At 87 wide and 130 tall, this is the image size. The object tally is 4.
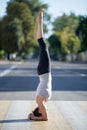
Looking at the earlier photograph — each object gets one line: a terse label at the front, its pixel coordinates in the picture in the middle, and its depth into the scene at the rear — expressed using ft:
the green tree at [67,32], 384.68
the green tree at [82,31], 391.86
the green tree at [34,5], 350.64
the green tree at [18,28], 318.45
